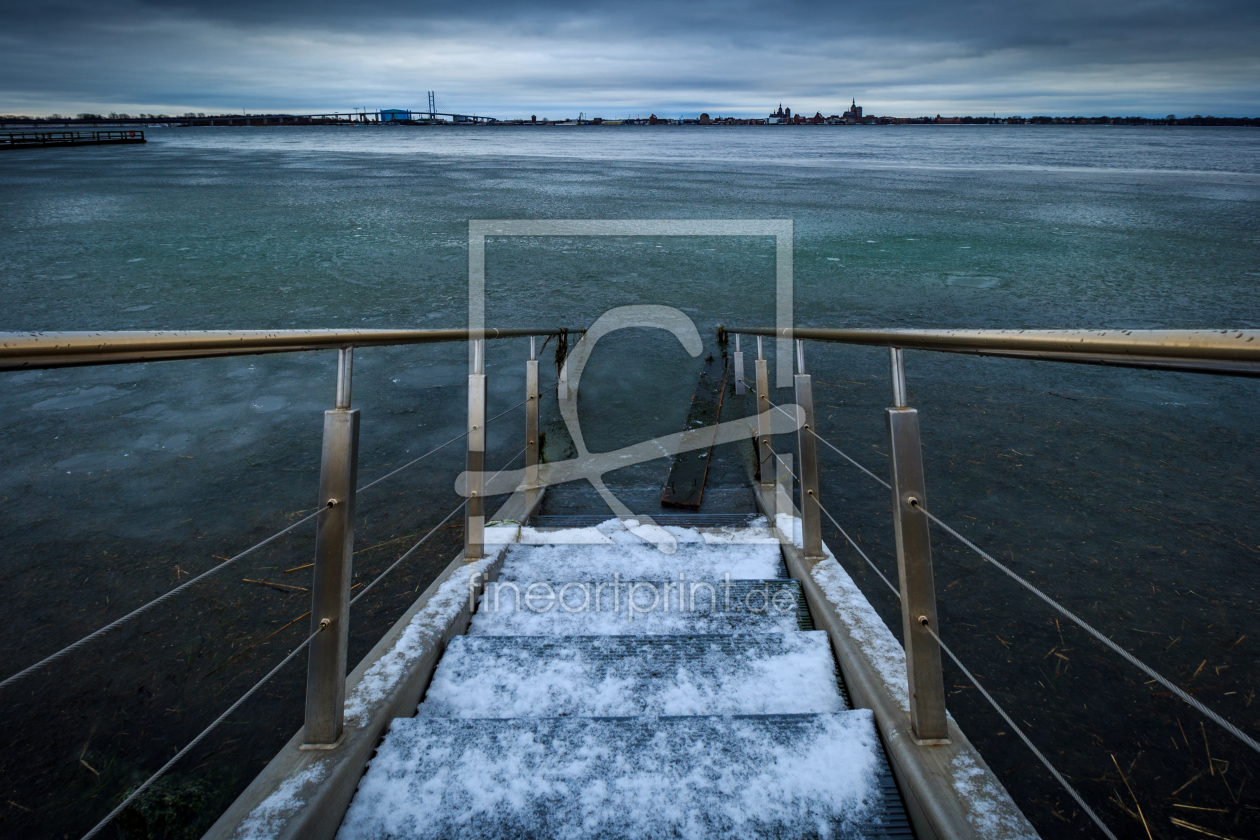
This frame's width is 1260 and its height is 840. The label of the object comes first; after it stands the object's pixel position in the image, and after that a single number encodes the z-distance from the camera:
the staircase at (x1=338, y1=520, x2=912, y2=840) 1.43
